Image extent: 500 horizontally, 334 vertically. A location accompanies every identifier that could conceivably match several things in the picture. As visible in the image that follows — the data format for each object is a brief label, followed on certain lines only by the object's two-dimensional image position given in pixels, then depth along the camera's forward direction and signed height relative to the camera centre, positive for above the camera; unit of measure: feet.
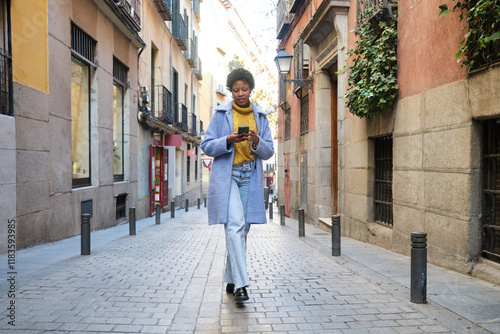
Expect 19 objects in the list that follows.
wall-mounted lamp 45.09 +11.36
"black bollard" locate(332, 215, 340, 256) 22.15 -3.51
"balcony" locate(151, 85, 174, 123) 54.70 +9.00
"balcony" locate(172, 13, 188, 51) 66.44 +22.49
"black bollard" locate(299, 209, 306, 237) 31.37 -3.92
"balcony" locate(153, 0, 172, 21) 54.77 +21.55
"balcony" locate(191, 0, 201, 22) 88.90 +35.01
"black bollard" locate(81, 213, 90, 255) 21.44 -3.42
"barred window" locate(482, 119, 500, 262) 15.72 -0.76
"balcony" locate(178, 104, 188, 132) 72.13 +9.03
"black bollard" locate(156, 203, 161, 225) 42.16 -4.21
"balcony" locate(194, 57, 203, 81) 92.48 +22.34
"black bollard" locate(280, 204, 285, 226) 42.52 -4.61
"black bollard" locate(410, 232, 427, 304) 12.78 -2.93
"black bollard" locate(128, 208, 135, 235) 31.53 -3.84
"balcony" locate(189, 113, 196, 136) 87.45 +9.81
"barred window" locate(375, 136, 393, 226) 25.52 -0.56
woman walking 12.59 +0.11
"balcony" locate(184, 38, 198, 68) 81.42 +22.94
